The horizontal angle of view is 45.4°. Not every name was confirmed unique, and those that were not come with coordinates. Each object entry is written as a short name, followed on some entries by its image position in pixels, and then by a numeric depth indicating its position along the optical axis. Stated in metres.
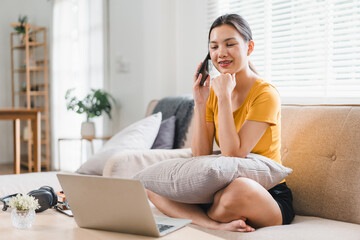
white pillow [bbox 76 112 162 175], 2.37
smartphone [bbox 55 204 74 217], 1.36
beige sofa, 1.46
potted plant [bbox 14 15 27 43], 5.66
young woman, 1.46
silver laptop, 1.02
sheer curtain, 4.36
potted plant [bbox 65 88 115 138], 3.91
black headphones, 1.36
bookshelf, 5.72
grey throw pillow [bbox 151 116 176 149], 2.54
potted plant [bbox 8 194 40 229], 1.16
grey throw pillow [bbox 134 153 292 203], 1.45
